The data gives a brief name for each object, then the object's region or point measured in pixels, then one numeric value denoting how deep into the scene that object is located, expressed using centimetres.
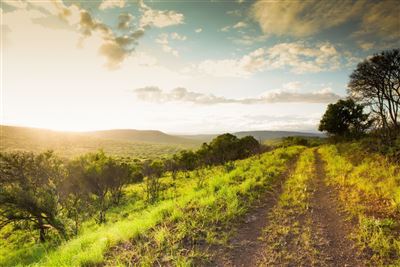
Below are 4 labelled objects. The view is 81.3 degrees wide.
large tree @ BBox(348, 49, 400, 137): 2272
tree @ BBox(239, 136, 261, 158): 5137
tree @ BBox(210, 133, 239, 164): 5244
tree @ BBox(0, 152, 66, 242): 1731
